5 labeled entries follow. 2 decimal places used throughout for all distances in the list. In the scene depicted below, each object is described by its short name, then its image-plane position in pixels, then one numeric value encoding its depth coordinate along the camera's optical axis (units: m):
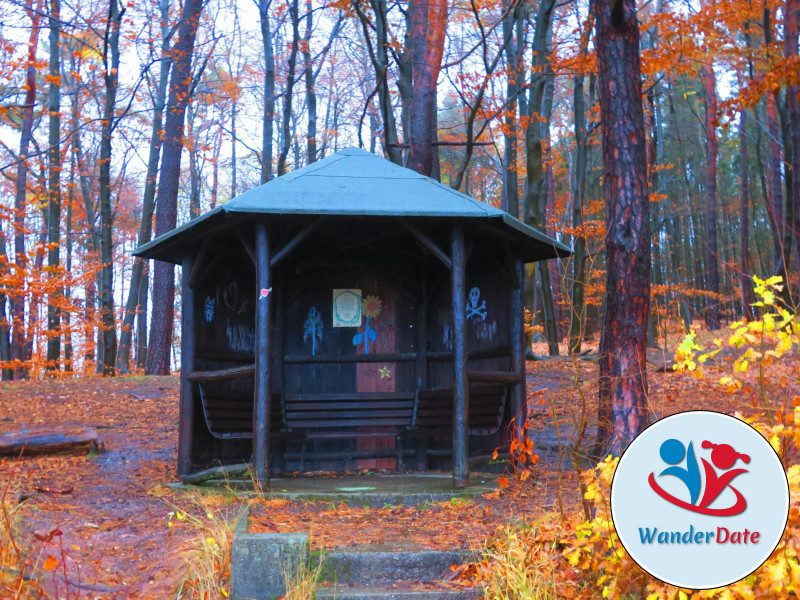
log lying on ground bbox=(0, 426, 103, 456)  8.30
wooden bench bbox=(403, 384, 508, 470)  7.98
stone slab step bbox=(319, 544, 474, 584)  4.74
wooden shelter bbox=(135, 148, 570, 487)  6.95
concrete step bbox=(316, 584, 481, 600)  4.40
